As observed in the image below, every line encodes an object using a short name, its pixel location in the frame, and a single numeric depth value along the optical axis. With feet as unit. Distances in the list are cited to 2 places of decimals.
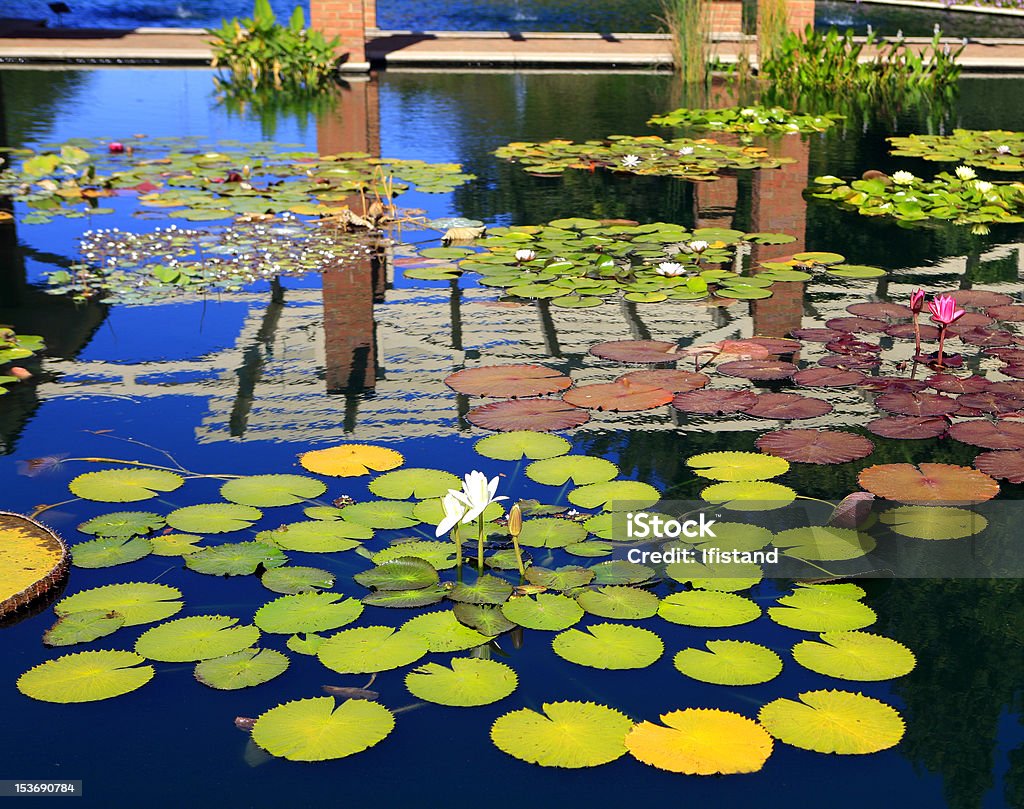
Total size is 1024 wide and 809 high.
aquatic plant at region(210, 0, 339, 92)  42.70
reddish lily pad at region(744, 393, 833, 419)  12.57
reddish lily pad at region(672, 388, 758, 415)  12.70
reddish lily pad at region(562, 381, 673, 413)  12.87
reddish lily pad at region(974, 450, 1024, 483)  11.02
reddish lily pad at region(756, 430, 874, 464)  11.48
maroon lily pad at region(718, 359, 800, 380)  13.80
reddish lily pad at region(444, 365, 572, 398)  13.33
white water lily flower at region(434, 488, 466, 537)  8.64
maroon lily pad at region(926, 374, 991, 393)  13.09
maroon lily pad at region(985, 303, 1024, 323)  15.65
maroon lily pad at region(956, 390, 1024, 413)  12.52
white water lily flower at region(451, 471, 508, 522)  8.59
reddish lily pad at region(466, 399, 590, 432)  12.34
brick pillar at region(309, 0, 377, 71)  45.32
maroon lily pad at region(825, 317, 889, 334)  15.33
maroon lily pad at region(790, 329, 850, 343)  15.08
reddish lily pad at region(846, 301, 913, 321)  15.83
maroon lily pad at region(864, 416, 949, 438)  12.02
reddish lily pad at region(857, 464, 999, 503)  10.60
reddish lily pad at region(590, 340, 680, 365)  14.34
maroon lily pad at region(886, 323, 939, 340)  14.96
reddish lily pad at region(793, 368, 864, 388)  13.41
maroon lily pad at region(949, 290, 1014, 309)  16.38
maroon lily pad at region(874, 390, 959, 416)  12.51
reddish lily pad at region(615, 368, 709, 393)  13.39
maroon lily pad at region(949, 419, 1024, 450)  11.62
